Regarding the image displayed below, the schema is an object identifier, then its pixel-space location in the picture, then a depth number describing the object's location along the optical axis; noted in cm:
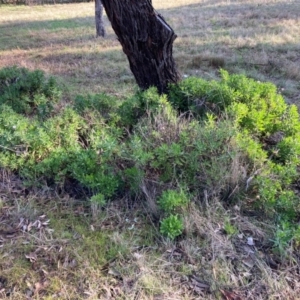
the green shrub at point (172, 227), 303
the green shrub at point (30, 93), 544
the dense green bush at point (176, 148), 341
